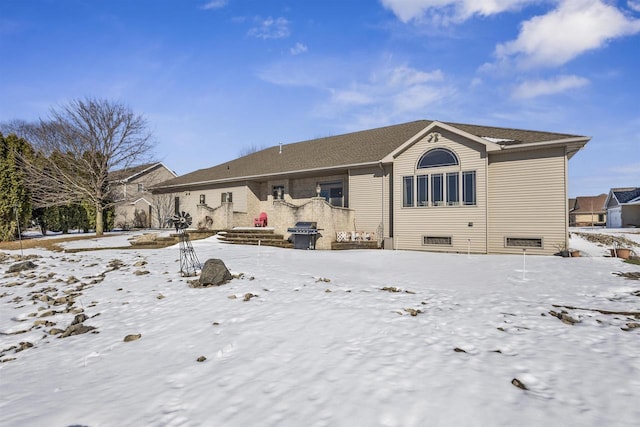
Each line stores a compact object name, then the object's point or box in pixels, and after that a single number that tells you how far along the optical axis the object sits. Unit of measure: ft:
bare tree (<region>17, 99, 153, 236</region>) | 73.20
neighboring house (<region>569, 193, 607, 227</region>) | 178.18
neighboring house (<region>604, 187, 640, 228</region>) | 118.01
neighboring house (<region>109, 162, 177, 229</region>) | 102.37
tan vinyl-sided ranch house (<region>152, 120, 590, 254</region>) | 43.47
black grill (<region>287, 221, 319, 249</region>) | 51.67
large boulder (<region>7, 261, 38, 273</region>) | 33.54
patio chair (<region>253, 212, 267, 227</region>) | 73.67
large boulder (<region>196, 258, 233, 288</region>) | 25.77
